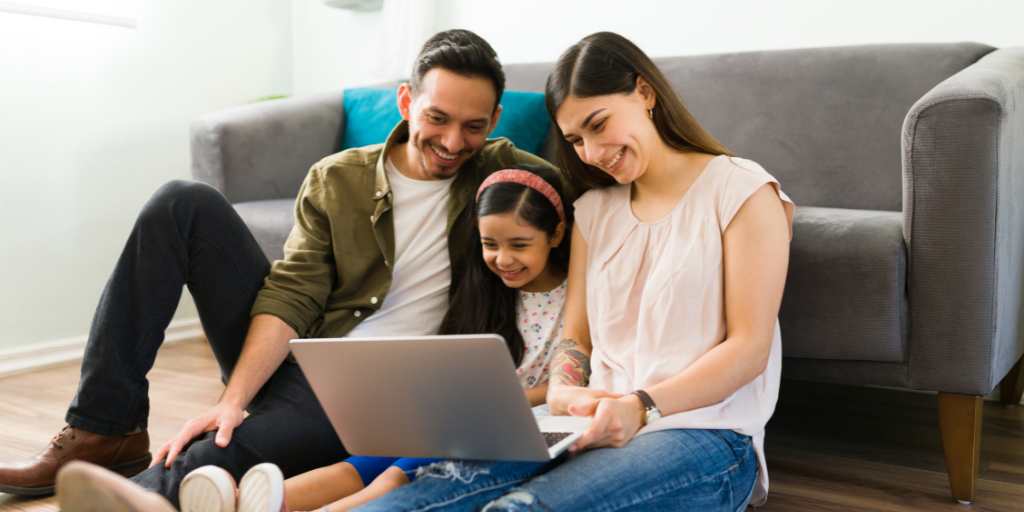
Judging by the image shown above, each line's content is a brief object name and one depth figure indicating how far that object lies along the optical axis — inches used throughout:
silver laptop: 38.8
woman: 42.1
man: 53.7
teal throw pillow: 85.8
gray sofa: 55.4
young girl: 55.9
